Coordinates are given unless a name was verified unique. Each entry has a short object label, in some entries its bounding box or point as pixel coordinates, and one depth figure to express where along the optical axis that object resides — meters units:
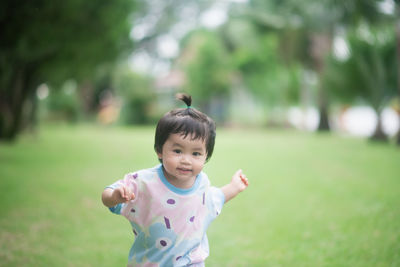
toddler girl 1.80
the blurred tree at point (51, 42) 7.66
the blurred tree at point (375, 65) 12.23
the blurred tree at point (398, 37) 10.59
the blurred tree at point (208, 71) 25.92
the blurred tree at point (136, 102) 26.98
